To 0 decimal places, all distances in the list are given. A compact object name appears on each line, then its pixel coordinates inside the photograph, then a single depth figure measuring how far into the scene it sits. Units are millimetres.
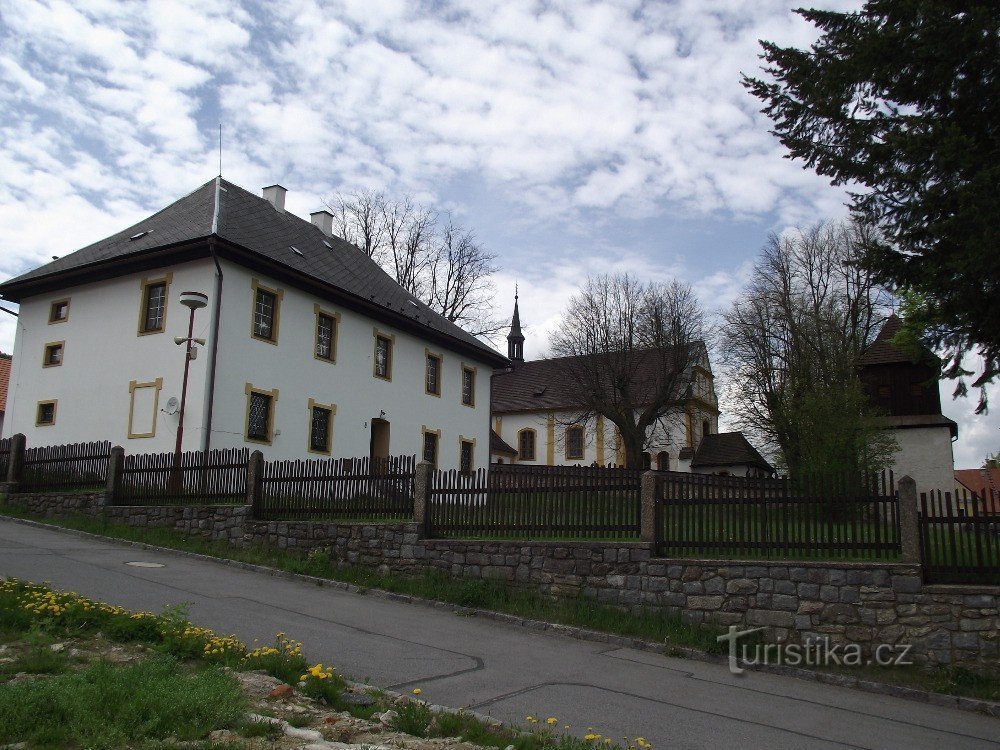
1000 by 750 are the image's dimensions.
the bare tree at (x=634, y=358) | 43844
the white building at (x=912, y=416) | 32750
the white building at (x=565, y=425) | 51406
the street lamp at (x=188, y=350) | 17766
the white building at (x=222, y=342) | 22531
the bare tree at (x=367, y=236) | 43844
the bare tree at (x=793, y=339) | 34094
